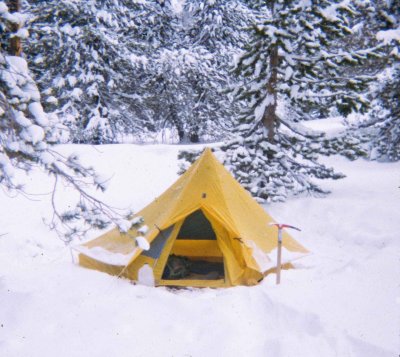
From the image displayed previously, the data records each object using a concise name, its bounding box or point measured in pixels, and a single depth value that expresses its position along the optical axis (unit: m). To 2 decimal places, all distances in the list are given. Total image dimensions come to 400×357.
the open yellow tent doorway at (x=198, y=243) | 7.61
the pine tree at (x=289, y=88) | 8.80
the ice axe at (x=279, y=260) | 5.41
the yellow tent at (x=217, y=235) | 6.18
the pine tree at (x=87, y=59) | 13.76
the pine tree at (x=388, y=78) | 8.84
